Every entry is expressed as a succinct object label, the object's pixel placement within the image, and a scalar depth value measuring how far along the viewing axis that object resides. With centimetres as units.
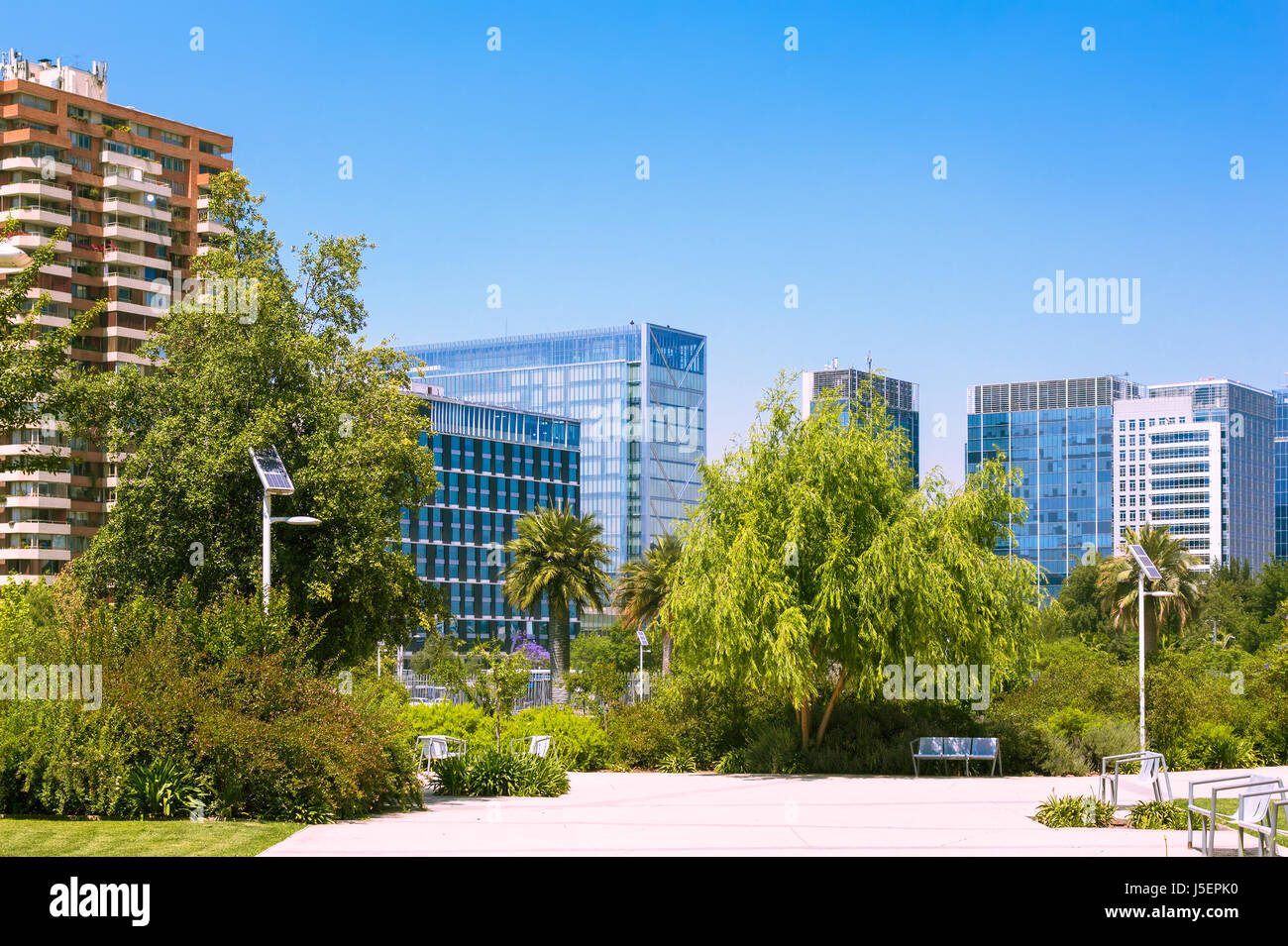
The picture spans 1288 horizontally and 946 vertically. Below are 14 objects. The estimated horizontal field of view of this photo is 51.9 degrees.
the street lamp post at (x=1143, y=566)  2532
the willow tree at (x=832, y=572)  2478
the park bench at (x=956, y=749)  2516
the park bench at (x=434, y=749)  2400
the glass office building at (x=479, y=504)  14550
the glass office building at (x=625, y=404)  18188
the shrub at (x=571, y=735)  2667
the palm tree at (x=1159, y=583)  7269
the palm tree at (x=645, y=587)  7019
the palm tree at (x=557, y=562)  7162
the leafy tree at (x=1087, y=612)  7712
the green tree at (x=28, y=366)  1892
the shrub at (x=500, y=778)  2141
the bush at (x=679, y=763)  2705
